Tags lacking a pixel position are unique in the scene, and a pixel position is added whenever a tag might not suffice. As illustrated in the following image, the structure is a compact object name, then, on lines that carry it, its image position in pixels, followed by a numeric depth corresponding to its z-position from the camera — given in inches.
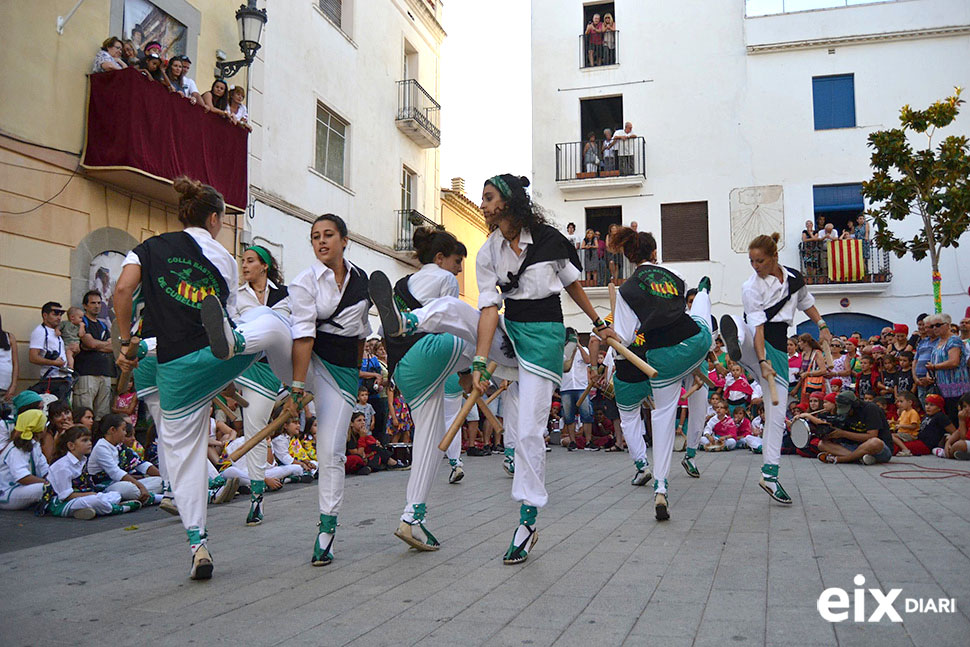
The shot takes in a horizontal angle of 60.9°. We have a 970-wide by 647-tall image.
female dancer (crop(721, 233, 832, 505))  256.4
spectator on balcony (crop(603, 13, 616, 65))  973.2
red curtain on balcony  433.1
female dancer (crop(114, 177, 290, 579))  174.6
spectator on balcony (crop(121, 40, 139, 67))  452.3
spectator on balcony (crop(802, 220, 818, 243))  874.8
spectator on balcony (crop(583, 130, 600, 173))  963.3
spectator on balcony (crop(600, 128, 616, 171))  951.6
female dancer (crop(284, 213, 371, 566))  185.0
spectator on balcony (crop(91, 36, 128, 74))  437.4
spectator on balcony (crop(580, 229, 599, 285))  936.9
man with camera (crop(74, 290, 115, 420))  382.0
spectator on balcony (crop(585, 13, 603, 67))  975.0
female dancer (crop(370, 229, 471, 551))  193.2
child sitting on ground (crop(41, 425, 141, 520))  280.1
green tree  674.8
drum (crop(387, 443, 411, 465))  435.8
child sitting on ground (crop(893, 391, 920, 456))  458.4
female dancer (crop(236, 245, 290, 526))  250.5
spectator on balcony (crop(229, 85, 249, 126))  540.4
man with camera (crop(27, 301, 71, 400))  369.1
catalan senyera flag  861.2
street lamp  542.0
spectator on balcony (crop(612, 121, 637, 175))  944.9
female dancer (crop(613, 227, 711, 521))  246.1
